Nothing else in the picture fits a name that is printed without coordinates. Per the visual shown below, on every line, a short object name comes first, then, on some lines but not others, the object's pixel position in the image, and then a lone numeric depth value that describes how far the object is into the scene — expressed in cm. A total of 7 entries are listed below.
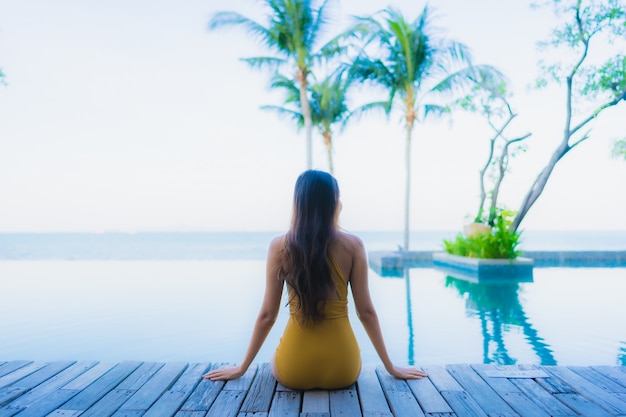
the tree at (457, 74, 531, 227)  1222
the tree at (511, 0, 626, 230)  1117
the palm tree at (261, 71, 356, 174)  1362
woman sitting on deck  198
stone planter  905
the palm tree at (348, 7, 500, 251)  1247
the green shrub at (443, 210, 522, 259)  964
